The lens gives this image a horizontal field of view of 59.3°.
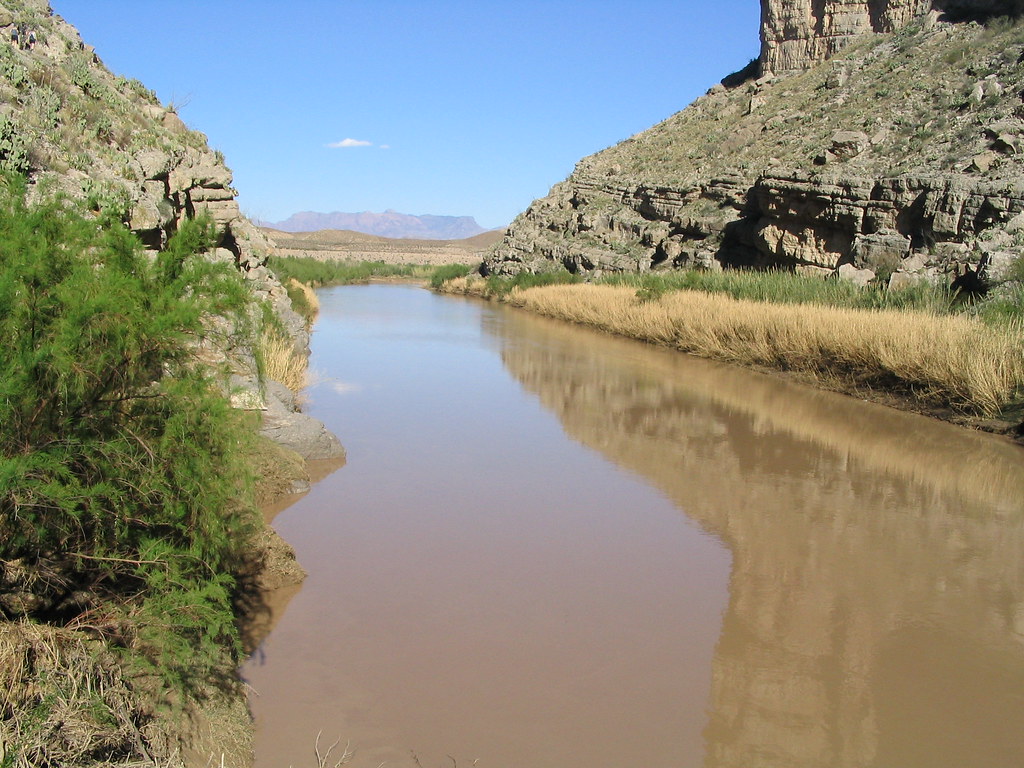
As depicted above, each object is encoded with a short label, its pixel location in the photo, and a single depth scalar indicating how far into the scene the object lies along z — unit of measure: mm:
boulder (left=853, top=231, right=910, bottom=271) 23359
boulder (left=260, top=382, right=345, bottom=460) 9078
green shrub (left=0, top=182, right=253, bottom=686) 3572
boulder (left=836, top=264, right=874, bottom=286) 23047
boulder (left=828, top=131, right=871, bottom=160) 30606
